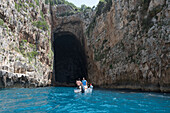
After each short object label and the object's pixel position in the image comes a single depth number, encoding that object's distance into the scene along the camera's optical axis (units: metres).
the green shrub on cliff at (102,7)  28.62
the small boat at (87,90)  17.41
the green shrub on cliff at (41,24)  33.58
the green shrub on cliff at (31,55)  29.27
